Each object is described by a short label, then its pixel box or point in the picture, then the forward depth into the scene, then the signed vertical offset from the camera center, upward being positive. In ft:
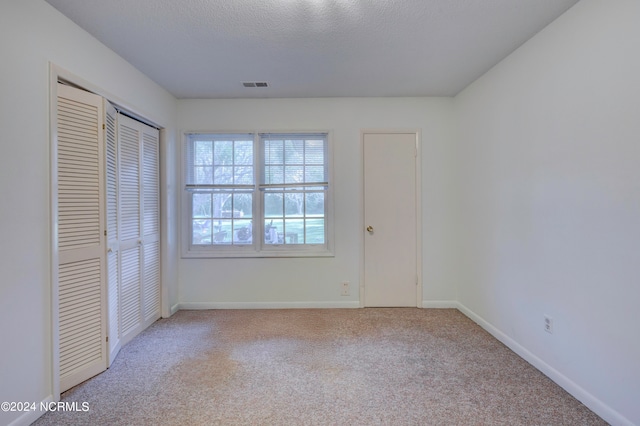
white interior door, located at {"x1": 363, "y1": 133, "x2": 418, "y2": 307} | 11.14 +0.49
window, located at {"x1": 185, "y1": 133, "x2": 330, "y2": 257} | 11.18 +0.68
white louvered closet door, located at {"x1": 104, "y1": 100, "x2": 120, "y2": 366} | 7.45 -0.58
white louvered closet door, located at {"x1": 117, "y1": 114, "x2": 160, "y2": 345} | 8.33 -0.41
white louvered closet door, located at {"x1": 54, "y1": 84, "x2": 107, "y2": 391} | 6.20 -0.54
